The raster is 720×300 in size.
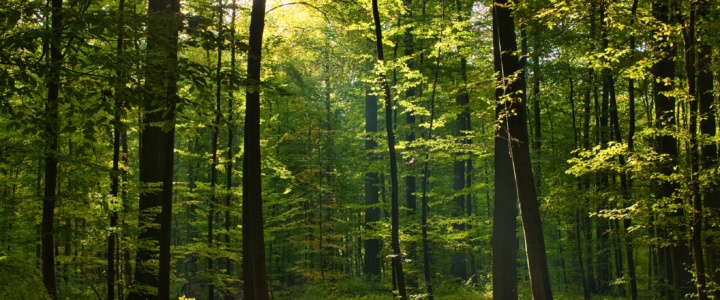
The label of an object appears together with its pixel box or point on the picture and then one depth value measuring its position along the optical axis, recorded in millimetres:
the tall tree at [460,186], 19353
